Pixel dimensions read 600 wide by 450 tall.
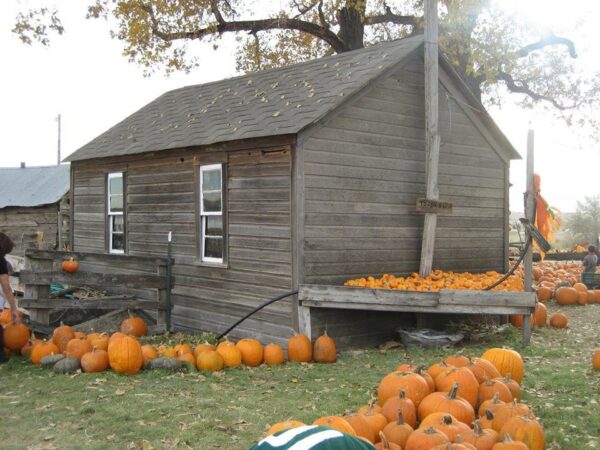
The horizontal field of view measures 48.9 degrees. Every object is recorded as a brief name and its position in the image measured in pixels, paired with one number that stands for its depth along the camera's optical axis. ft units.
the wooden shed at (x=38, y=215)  96.12
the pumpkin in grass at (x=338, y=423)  14.92
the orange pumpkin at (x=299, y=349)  31.71
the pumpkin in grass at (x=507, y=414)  17.24
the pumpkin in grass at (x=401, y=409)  17.99
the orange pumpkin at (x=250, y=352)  31.04
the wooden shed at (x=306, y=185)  34.01
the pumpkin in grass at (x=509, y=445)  15.05
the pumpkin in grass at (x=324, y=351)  31.63
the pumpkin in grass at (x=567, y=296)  52.06
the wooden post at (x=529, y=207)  32.37
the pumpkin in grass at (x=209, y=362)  29.43
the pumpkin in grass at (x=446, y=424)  15.87
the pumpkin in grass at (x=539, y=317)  40.52
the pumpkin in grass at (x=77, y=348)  29.84
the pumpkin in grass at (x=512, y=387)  20.76
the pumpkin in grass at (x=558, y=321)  40.73
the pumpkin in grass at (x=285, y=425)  14.93
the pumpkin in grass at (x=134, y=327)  36.63
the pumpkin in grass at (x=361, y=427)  16.37
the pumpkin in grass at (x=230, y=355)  30.35
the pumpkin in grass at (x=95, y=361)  28.68
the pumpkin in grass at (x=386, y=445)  14.21
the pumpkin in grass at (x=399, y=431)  16.11
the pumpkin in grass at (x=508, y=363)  23.66
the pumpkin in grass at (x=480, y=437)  15.51
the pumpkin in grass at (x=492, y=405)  17.97
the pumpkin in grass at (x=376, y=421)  16.97
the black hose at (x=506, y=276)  32.56
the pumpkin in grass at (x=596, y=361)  27.63
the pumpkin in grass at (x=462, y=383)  19.76
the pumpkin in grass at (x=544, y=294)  54.03
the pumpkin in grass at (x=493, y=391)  19.92
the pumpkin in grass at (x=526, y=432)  16.35
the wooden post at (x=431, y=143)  37.09
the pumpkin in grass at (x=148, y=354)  29.44
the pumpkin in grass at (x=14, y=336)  32.55
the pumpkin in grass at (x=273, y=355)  31.34
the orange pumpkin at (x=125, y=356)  28.27
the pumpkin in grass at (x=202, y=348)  30.22
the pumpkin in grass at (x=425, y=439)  15.10
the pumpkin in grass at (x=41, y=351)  30.89
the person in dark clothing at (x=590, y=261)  60.29
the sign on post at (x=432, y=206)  36.47
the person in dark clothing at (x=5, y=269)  30.40
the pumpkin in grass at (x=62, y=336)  31.96
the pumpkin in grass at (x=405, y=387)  19.29
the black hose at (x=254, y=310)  32.89
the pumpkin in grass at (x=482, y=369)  21.12
